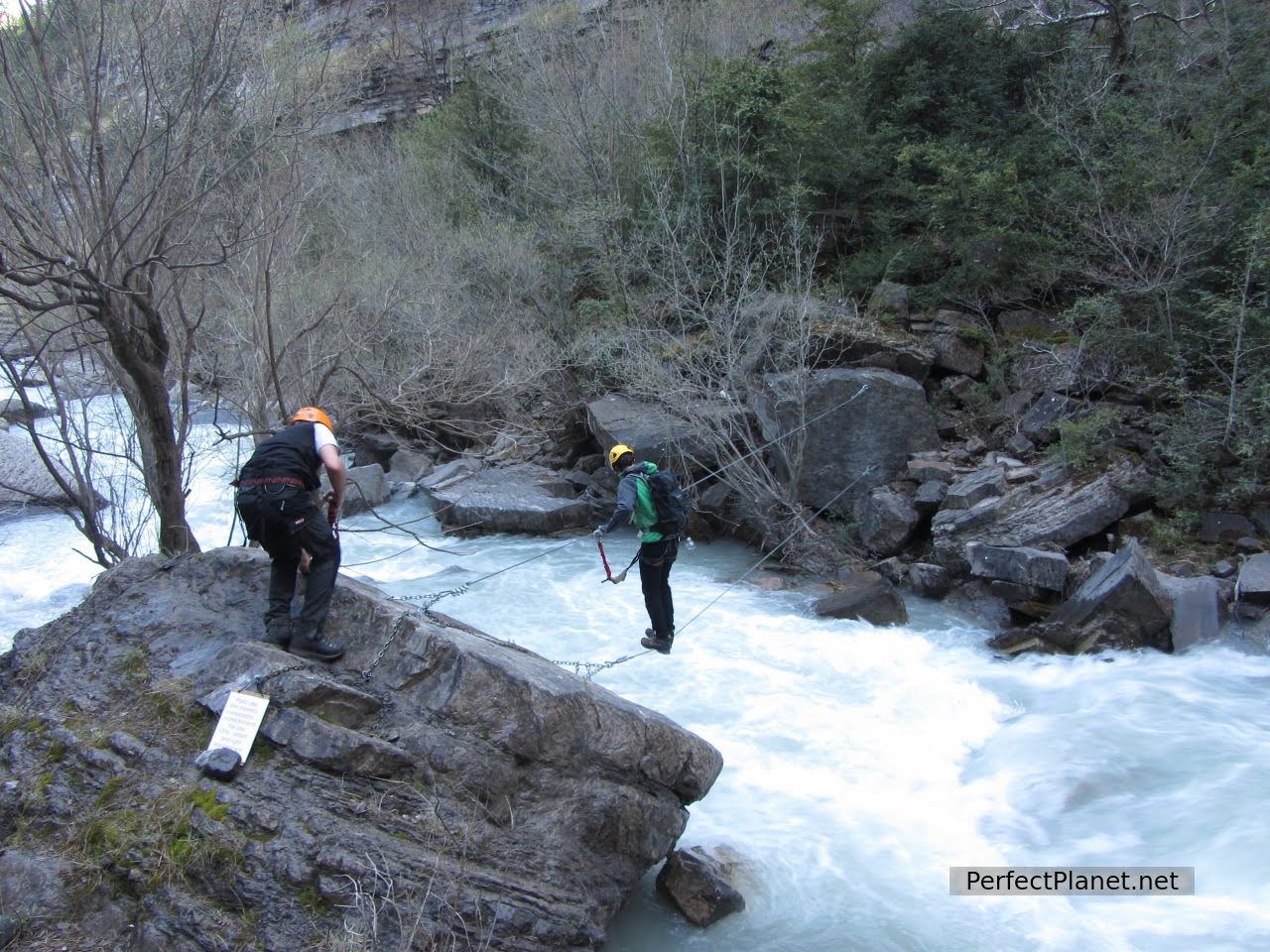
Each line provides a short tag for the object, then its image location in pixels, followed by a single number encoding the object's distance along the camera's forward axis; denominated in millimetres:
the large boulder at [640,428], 14016
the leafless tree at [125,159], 6426
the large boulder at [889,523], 12461
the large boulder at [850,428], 13195
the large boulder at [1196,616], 9438
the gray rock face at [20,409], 17078
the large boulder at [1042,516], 11148
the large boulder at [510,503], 14508
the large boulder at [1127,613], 9500
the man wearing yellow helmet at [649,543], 7086
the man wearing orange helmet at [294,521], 5031
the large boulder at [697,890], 5758
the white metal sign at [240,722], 4637
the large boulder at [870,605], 10734
